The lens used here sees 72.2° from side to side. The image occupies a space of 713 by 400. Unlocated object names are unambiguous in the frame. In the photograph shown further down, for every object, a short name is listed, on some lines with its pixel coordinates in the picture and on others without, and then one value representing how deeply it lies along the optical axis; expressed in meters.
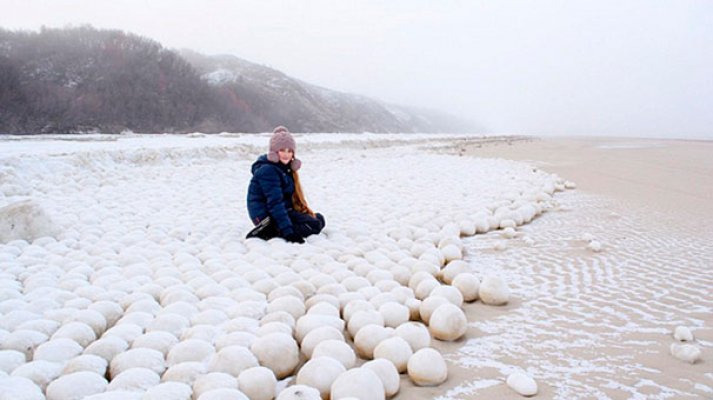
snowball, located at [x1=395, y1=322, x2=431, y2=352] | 2.22
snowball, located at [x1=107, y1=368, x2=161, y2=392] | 1.82
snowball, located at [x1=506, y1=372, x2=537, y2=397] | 1.91
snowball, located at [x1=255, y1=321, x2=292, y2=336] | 2.27
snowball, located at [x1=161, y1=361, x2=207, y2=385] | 1.89
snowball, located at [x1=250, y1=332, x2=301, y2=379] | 2.04
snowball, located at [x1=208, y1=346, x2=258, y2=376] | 1.96
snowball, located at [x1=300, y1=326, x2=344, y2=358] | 2.21
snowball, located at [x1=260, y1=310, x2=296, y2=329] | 2.41
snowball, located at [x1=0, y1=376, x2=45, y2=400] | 1.70
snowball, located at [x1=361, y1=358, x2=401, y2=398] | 1.92
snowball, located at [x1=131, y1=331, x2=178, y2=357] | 2.13
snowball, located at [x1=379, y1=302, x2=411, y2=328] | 2.48
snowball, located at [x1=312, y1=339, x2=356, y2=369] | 2.06
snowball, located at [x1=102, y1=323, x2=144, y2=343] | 2.21
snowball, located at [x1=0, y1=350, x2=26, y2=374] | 1.95
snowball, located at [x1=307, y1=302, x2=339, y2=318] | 2.54
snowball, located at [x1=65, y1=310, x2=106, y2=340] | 2.34
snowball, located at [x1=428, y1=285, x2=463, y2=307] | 2.73
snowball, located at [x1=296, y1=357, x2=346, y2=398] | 1.88
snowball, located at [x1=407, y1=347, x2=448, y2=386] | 1.99
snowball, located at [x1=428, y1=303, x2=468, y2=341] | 2.38
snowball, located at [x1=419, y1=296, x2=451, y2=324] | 2.56
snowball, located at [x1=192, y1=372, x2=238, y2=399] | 1.80
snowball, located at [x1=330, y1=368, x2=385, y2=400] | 1.77
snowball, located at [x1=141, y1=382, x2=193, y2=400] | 1.72
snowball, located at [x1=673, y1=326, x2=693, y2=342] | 2.31
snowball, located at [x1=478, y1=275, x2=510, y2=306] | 2.85
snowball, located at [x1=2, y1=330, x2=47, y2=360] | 2.11
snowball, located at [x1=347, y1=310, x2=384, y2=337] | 2.40
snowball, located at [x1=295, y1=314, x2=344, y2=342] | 2.35
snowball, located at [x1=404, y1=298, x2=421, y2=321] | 2.64
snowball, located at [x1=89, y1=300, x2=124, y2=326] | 2.46
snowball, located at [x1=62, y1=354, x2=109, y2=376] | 1.93
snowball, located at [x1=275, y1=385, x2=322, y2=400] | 1.73
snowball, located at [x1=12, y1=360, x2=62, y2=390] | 1.86
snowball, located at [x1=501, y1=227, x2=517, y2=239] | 4.46
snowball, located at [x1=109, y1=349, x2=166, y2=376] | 1.97
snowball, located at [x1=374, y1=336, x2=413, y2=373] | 2.09
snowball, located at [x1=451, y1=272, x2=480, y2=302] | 2.96
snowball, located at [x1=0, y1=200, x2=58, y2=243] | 3.78
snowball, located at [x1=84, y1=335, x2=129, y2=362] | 2.06
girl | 3.94
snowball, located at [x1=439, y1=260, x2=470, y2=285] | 3.21
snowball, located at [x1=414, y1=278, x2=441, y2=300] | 2.88
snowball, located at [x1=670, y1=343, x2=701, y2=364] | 2.10
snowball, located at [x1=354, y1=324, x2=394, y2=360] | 2.22
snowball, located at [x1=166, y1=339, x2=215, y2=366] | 2.04
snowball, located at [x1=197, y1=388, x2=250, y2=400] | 1.69
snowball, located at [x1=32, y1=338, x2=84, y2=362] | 2.03
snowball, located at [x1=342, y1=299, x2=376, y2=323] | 2.55
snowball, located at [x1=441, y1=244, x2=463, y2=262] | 3.70
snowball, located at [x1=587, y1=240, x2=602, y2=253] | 3.90
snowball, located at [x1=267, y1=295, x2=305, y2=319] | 2.54
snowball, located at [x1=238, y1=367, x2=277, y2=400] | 1.83
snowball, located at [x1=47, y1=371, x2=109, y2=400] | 1.76
